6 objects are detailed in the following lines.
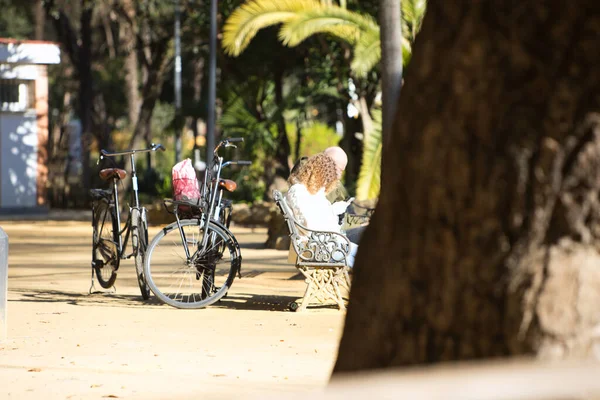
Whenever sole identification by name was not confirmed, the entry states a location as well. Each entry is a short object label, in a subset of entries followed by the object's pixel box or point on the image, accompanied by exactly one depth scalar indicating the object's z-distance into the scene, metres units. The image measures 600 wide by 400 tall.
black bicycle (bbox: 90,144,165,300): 18.97
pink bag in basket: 18.64
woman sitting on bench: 18.20
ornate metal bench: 17.67
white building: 56.22
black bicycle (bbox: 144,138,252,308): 18.05
